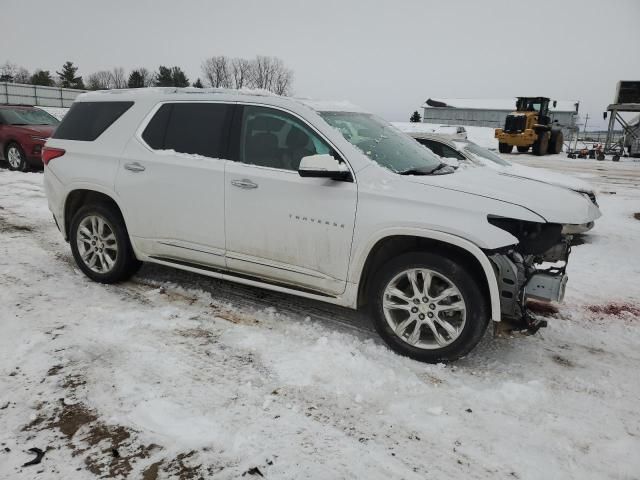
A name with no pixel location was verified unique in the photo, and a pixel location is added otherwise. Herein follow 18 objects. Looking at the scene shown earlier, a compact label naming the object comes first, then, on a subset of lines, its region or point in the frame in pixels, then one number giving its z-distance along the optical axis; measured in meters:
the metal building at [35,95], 35.19
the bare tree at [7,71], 58.56
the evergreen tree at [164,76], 65.31
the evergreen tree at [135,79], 63.12
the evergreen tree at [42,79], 56.72
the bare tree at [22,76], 73.58
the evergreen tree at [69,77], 70.94
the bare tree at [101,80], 82.31
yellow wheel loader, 25.14
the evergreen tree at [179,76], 64.06
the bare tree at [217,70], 77.94
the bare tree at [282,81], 78.96
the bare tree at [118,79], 83.36
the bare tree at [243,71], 78.91
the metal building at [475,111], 71.50
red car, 11.60
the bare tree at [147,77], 71.11
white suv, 3.16
